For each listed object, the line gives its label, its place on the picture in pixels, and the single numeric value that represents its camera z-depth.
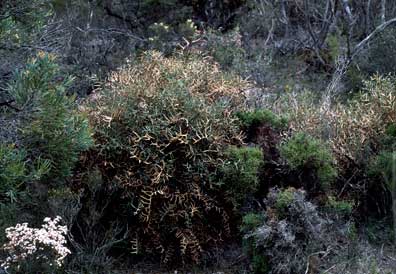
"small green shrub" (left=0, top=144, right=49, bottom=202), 4.40
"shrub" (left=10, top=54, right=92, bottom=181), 4.45
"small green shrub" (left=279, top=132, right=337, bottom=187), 5.43
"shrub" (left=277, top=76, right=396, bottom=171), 6.08
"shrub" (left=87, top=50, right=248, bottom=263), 5.46
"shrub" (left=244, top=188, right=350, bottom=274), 4.97
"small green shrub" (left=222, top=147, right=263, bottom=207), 5.42
